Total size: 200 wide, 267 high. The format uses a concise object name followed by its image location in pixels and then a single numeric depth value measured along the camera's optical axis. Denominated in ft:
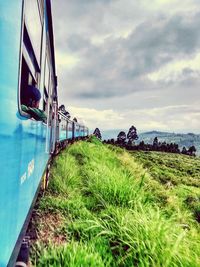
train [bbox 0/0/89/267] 3.86
